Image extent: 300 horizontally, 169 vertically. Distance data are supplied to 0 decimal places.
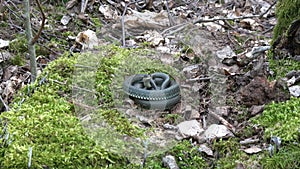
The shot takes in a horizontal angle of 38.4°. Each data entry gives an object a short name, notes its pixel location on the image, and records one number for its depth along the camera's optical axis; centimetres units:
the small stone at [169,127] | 212
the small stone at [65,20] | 411
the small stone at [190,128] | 206
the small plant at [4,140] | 177
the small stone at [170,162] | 179
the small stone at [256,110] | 216
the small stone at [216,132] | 203
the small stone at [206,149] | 191
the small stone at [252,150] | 189
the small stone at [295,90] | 225
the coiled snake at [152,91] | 238
